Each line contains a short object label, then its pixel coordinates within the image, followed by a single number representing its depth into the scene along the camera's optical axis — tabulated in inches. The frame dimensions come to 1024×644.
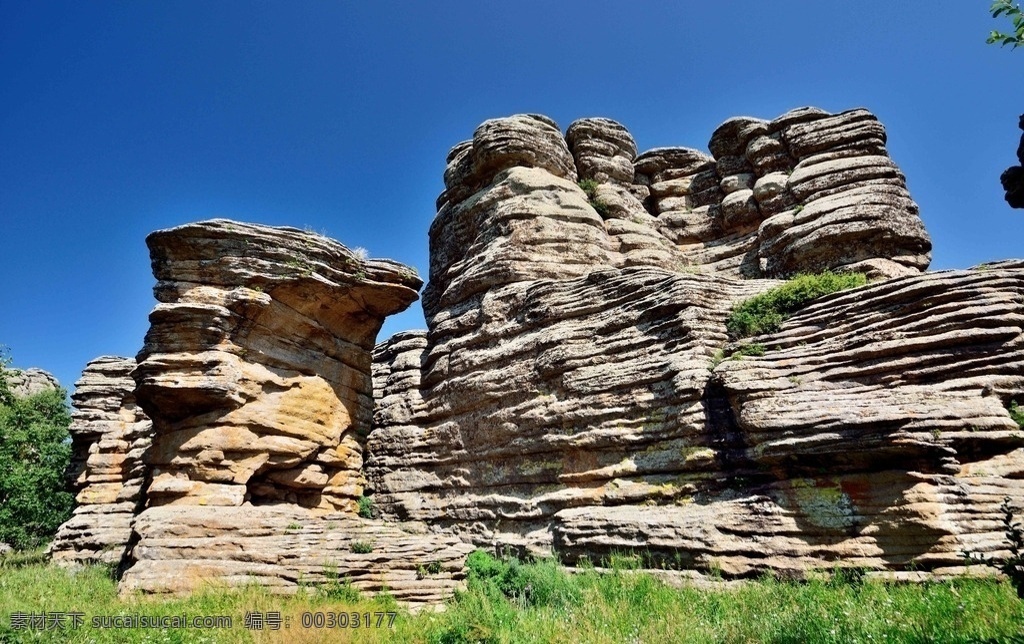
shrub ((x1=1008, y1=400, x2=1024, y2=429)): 451.2
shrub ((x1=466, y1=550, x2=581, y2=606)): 460.8
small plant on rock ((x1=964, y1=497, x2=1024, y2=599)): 177.6
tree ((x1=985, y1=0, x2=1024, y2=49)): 183.3
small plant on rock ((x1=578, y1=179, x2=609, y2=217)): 1093.1
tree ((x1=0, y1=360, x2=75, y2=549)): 1072.8
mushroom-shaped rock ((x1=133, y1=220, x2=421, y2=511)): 695.1
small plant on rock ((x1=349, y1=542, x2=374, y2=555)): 593.3
